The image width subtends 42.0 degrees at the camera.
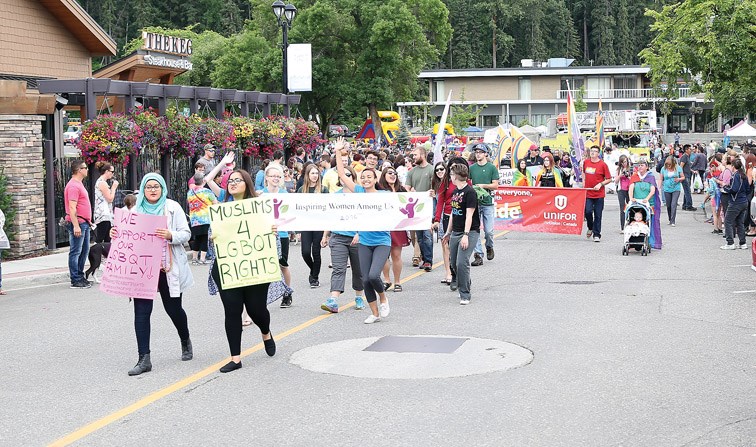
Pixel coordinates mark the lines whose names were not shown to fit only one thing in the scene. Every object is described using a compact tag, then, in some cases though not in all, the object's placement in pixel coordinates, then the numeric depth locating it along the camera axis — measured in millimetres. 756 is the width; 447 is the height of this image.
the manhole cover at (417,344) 9094
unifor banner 19812
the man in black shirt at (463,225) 11914
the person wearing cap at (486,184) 16391
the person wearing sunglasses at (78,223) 14266
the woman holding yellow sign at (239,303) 8414
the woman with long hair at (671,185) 23266
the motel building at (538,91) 87000
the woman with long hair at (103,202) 14797
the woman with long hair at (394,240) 12586
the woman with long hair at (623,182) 20828
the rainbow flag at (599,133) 34344
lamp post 26123
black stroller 17234
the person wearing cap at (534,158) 23969
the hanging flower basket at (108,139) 18891
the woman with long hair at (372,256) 10547
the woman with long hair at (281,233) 11430
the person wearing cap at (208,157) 19547
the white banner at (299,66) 31719
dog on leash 14867
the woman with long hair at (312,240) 13156
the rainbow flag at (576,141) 22442
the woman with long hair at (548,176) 20484
